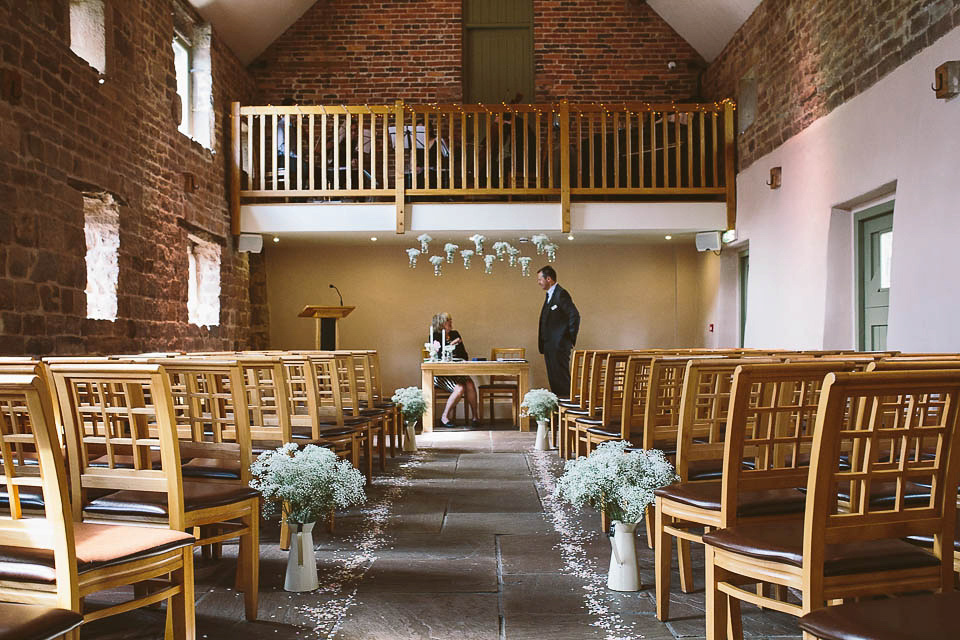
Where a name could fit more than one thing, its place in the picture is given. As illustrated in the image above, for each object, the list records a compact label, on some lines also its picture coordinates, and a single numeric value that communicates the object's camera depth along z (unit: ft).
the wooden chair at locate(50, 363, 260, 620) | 7.54
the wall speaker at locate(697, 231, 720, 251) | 31.84
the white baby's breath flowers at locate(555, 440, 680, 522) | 9.76
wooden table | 29.40
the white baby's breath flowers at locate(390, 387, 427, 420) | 23.57
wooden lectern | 30.25
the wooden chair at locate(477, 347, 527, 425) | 31.40
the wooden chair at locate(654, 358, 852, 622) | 7.15
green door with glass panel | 21.39
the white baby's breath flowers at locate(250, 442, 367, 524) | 9.84
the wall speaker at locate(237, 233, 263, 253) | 32.14
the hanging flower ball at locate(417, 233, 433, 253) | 29.78
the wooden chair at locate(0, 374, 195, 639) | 5.54
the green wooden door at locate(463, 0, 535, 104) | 39.42
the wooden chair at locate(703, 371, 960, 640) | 5.57
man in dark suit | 28.73
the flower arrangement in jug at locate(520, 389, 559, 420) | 24.86
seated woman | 31.50
